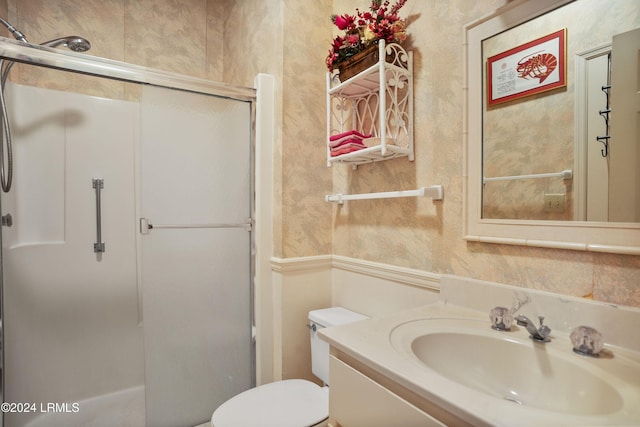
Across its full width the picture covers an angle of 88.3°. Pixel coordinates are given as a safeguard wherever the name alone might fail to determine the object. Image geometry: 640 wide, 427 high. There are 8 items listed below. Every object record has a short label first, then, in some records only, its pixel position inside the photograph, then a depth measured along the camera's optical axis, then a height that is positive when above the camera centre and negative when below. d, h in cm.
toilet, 116 -74
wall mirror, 80 +23
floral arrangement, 125 +70
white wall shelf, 124 +45
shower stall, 152 -22
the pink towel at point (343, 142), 136 +28
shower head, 141 +73
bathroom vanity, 59 -34
